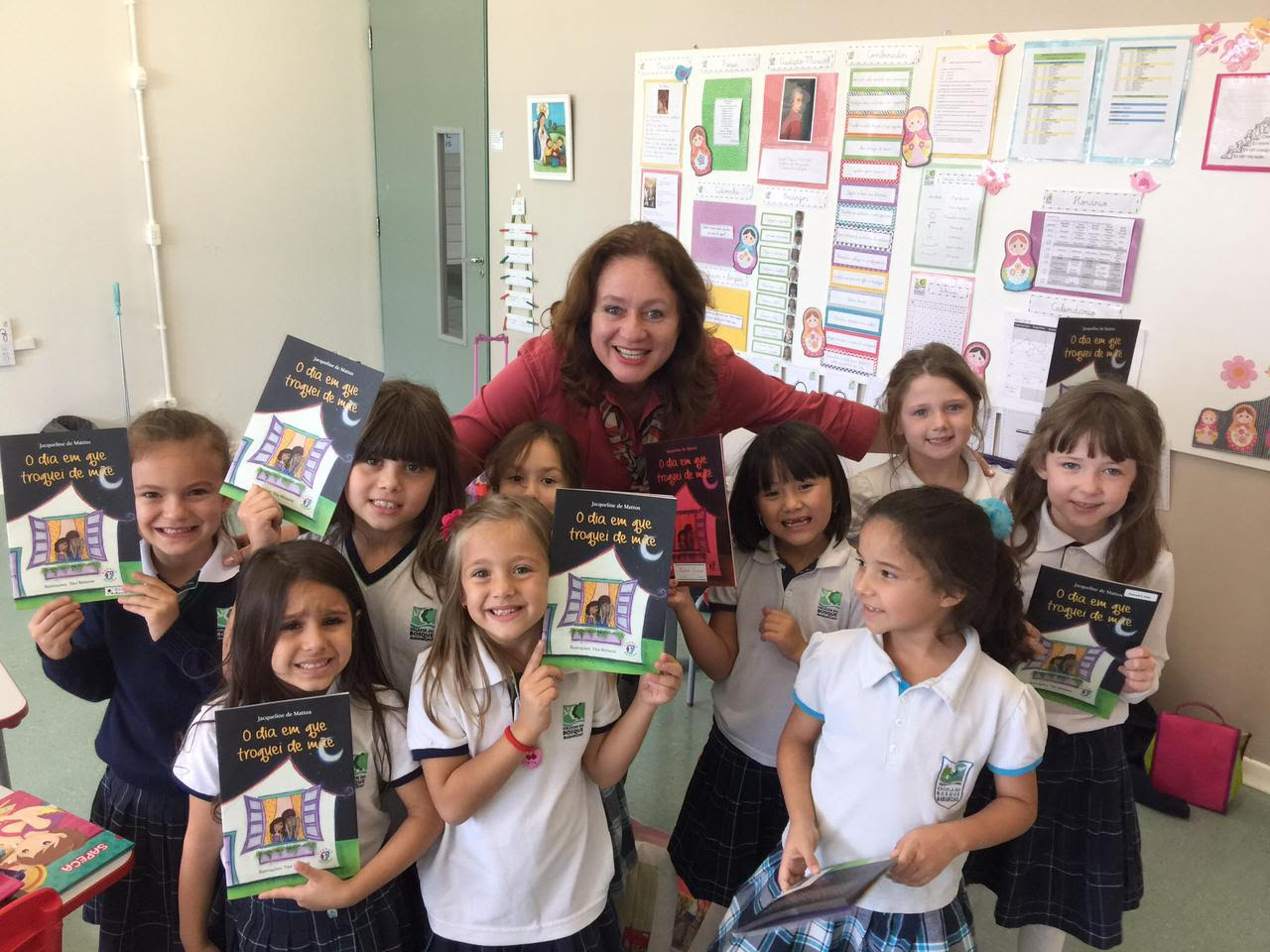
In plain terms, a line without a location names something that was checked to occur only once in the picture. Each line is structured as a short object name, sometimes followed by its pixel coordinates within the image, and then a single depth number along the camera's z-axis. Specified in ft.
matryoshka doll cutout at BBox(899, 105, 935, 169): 9.16
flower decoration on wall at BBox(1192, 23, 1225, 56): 7.36
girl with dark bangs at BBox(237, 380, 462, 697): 4.86
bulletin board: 7.61
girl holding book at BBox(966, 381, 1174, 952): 4.97
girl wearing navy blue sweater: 4.74
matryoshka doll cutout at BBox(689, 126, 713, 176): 11.21
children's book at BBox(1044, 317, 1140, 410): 5.99
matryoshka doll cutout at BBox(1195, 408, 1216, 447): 8.00
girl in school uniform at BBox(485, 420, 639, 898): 5.42
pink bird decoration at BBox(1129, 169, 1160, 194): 7.90
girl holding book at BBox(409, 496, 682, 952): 4.16
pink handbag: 8.17
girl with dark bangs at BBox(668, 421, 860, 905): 5.12
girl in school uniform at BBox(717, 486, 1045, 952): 4.12
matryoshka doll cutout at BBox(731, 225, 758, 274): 10.93
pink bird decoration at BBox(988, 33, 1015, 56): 8.45
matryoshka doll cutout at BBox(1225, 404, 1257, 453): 7.79
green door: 14.84
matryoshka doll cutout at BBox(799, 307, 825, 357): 10.53
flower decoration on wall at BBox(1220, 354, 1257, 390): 7.70
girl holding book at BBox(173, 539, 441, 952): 4.17
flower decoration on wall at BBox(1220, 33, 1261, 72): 7.20
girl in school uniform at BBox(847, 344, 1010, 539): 5.93
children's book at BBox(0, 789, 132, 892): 3.76
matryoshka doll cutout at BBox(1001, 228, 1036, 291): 8.71
